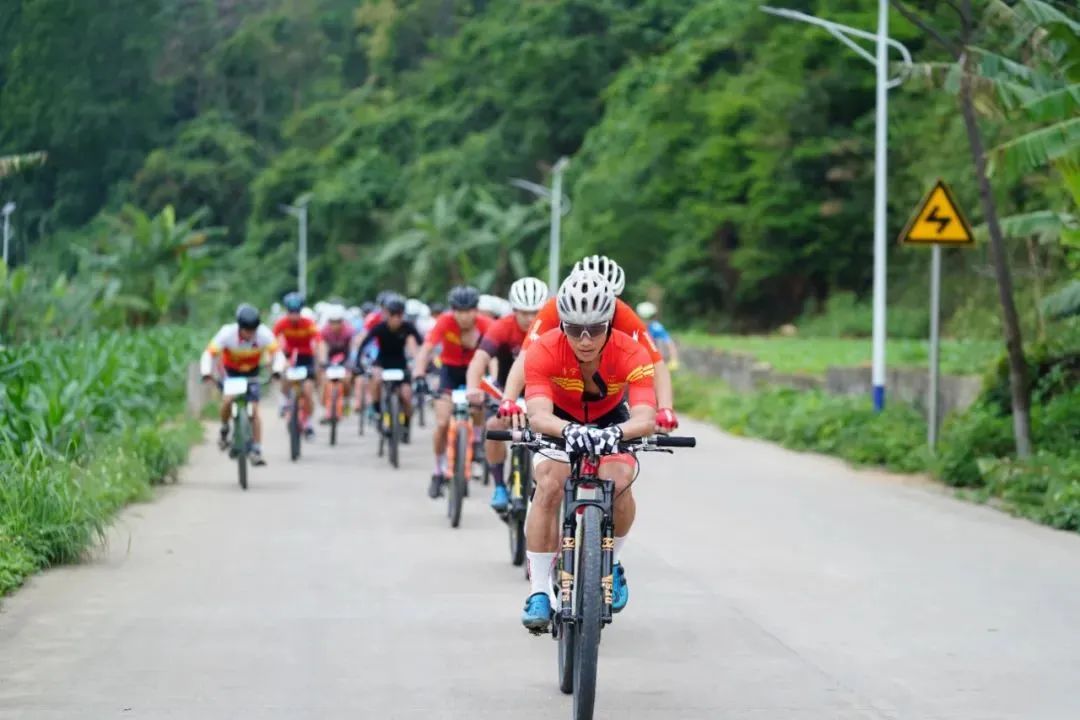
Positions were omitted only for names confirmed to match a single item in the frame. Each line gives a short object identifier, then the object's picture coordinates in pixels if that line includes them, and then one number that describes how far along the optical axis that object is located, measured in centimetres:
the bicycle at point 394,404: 2159
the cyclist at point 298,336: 2453
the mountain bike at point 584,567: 736
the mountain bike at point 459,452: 1523
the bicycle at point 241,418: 1852
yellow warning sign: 1977
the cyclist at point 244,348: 1928
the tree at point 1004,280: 1897
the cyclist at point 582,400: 799
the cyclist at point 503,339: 1302
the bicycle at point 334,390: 2538
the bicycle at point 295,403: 2189
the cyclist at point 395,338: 2172
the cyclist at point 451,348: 1670
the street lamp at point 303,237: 8650
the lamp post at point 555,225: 6450
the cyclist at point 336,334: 2700
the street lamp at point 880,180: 2473
